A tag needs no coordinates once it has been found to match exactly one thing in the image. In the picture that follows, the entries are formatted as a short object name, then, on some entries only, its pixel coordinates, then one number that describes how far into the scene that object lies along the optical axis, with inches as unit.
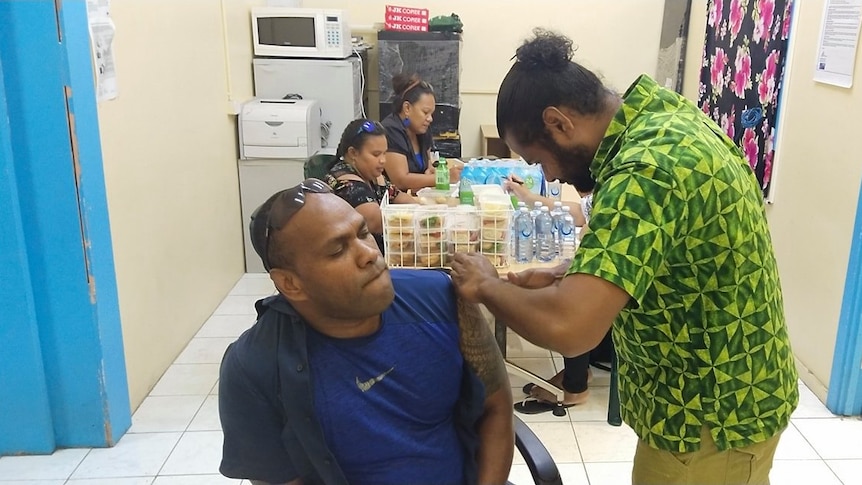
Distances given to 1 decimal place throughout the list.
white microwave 174.9
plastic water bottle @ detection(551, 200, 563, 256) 103.3
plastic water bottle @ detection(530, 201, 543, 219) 102.6
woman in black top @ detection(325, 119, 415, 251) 112.3
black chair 54.7
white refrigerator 179.6
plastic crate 92.8
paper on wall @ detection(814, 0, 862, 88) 104.7
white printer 167.2
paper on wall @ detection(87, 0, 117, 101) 96.1
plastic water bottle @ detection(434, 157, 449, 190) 122.4
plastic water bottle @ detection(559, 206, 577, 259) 103.4
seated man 51.3
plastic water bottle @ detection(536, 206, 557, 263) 101.4
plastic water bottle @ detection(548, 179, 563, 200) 126.3
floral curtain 129.3
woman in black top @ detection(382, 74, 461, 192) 133.6
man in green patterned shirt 42.9
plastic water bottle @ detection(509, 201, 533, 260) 99.4
